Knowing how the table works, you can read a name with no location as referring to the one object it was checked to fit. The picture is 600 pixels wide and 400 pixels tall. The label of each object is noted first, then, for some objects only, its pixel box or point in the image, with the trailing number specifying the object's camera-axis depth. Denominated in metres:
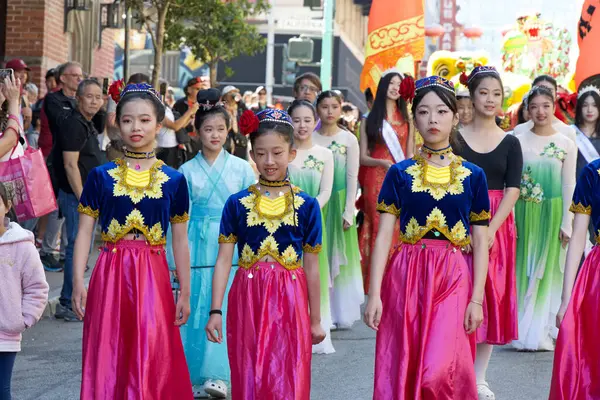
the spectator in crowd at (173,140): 12.03
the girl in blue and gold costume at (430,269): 5.59
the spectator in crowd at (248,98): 20.75
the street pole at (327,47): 22.02
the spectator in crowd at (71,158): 9.89
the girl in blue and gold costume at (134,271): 5.72
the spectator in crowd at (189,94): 13.12
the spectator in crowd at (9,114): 7.59
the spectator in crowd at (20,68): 12.10
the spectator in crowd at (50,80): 13.70
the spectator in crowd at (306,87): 10.57
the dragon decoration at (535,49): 24.77
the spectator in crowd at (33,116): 13.27
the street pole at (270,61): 49.53
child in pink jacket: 5.61
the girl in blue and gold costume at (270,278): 5.64
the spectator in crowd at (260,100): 19.12
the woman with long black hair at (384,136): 10.80
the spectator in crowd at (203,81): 13.11
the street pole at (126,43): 18.62
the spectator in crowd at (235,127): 14.06
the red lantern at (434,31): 38.16
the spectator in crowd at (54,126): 10.36
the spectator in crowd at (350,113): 21.20
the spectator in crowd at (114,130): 11.21
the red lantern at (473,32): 56.89
